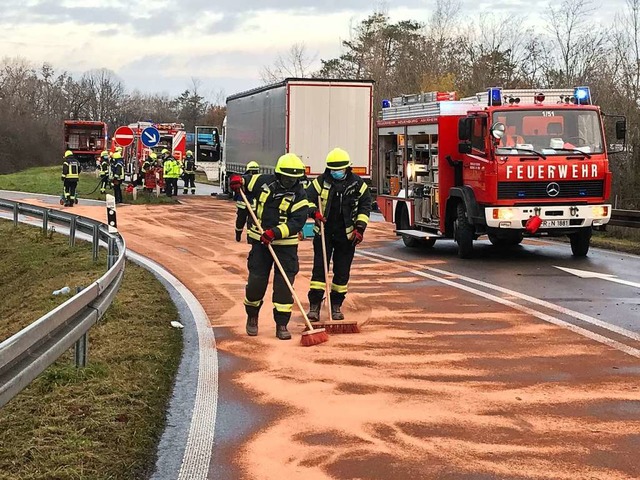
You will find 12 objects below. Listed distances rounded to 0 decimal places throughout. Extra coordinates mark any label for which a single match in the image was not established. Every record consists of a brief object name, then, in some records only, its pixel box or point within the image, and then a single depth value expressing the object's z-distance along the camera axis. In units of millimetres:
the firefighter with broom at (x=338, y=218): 9133
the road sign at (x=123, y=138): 25188
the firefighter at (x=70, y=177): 25516
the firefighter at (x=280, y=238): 8219
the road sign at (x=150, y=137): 26069
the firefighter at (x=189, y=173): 35938
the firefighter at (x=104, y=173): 30359
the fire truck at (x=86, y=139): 55406
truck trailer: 21109
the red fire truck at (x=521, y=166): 13617
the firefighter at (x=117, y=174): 26984
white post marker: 13570
